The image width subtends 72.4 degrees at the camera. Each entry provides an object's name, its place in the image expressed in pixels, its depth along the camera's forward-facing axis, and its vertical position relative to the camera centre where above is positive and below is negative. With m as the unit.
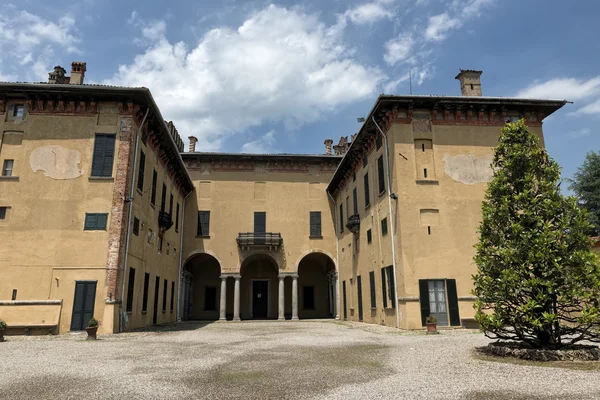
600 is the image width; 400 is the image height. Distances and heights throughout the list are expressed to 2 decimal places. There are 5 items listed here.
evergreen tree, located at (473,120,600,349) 8.51 +0.81
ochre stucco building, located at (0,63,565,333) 16.12 +4.04
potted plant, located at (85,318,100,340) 13.22 -1.07
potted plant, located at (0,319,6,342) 13.25 -1.05
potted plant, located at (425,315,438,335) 15.41 -1.18
